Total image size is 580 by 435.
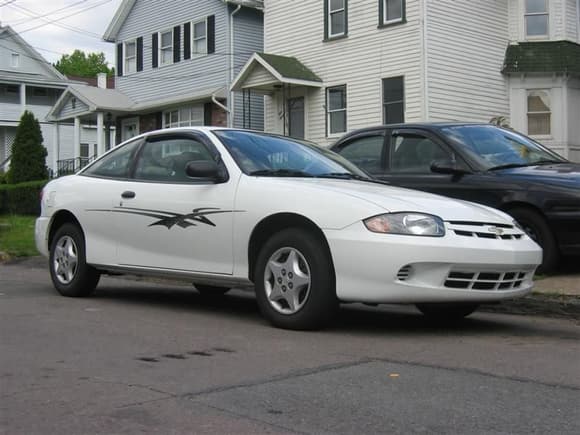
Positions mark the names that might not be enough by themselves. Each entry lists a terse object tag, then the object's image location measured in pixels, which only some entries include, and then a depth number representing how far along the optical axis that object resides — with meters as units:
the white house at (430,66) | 20.44
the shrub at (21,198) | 23.45
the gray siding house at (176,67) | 26.16
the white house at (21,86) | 45.00
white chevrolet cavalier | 5.54
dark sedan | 7.69
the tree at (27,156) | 29.34
